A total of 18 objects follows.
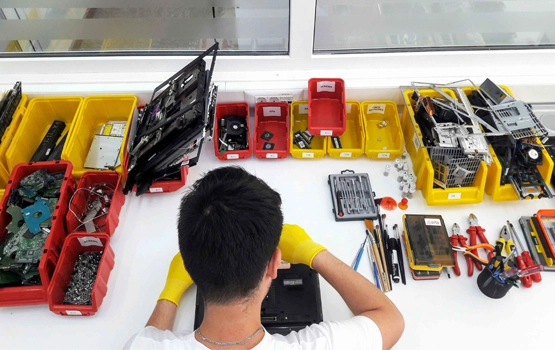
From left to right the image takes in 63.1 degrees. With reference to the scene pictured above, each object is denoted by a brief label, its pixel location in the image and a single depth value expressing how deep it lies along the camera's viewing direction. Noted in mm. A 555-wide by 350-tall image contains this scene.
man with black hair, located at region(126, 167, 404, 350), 892
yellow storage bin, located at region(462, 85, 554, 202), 1493
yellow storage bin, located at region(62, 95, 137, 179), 1566
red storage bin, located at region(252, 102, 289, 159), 1732
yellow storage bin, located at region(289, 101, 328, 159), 1668
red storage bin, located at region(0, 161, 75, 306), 1292
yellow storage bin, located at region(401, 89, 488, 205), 1515
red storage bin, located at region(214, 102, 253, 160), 1659
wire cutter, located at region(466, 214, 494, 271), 1422
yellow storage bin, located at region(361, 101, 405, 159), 1661
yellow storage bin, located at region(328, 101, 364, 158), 1670
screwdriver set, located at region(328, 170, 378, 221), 1523
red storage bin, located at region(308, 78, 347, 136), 1711
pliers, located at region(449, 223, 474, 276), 1400
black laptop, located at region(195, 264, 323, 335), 1276
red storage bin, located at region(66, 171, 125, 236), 1448
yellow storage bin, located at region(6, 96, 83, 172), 1589
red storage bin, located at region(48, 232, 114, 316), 1293
